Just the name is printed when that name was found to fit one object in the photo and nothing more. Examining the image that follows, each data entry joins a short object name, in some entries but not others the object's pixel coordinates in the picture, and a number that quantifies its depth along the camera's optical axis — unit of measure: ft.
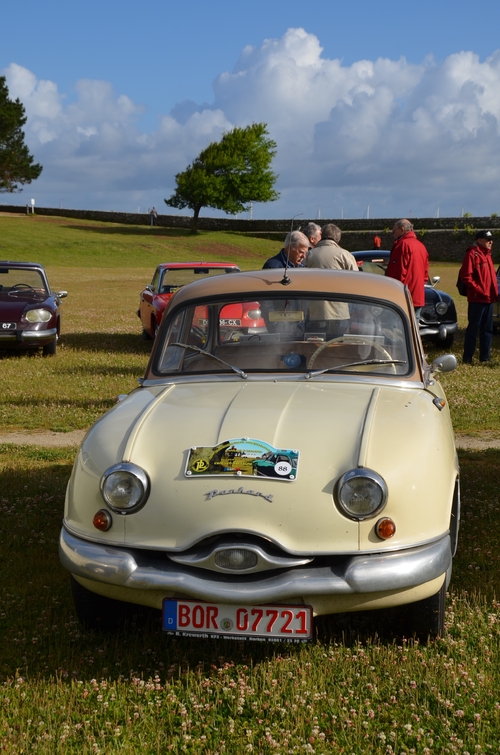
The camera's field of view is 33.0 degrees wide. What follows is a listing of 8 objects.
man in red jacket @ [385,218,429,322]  36.09
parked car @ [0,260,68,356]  44.80
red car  47.44
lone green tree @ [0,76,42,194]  251.19
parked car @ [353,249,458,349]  48.59
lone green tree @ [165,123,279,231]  230.68
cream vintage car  11.36
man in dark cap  42.63
